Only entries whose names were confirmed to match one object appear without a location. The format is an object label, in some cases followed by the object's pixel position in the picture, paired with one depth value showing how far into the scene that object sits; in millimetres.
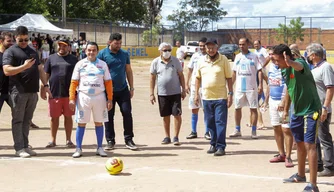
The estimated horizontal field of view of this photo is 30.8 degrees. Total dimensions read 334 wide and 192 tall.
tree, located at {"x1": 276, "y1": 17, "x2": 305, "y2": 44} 59031
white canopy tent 38188
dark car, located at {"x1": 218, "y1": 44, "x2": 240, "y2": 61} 49625
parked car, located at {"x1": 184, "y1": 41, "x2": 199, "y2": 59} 52659
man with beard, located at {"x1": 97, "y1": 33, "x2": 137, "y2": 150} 11086
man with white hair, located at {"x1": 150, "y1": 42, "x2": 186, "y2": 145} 11703
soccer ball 8578
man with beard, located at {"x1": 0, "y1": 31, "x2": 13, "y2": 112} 11035
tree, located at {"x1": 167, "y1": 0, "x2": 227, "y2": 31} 84312
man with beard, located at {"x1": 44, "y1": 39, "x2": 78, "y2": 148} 11141
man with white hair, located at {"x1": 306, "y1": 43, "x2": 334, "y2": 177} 8297
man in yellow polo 10586
